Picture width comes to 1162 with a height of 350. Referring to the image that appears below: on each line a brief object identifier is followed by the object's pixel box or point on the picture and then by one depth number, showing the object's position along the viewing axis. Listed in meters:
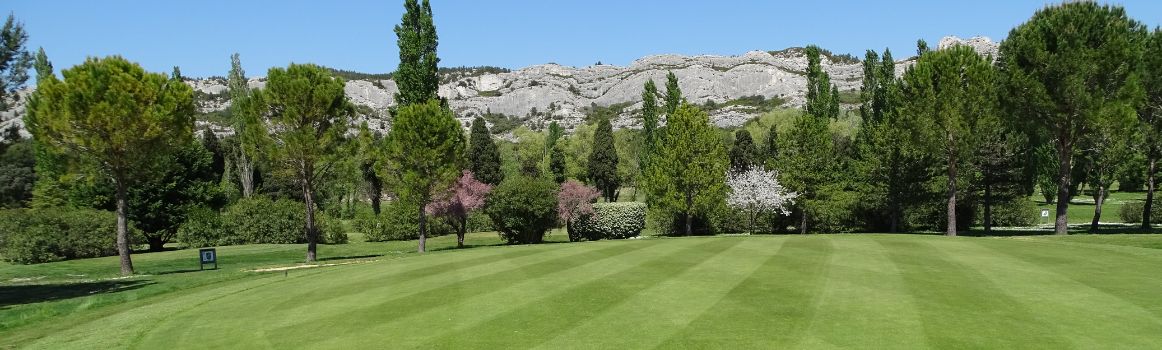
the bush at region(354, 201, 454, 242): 64.88
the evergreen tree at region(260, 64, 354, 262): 34.00
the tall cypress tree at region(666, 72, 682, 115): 68.38
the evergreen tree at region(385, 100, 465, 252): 39.53
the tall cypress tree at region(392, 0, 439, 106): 46.12
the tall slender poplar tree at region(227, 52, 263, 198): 72.62
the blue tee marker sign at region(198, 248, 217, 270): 32.44
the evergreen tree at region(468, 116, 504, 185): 77.28
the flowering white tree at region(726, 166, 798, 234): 57.25
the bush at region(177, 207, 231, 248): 55.53
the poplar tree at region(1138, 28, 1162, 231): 38.69
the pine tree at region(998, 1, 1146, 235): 34.94
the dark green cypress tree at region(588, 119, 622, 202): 90.25
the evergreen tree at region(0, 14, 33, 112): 20.81
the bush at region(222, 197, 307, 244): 58.22
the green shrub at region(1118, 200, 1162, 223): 53.78
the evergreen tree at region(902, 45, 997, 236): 39.97
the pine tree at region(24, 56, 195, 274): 28.22
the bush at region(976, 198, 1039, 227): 59.06
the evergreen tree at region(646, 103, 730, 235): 51.28
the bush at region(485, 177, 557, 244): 48.69
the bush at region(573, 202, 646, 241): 55.09
